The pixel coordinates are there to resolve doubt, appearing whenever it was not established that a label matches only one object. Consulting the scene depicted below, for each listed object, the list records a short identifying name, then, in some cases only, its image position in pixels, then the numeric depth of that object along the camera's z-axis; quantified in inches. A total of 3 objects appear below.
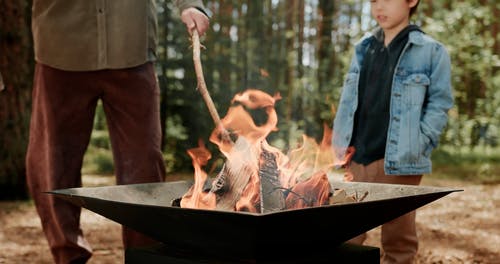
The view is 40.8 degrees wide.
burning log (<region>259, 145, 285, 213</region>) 81.6
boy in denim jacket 120.4
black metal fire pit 68.6
